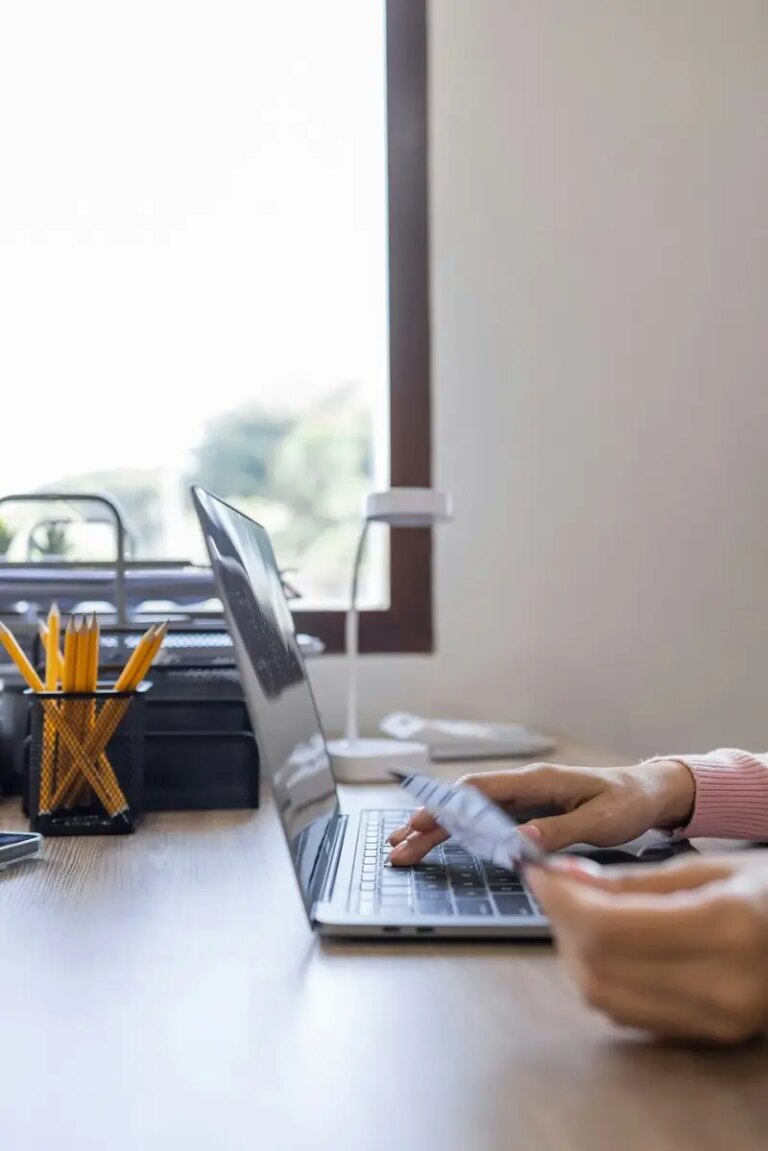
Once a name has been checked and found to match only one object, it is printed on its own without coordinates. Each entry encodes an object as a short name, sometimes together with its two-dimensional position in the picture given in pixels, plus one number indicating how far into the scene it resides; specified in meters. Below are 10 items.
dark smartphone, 0.79
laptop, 0.60
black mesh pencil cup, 0.93
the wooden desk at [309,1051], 0.38
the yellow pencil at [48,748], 0.93
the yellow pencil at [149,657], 0.99
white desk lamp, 1.21
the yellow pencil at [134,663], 0.99
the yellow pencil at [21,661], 0.98
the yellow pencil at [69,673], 0.97
